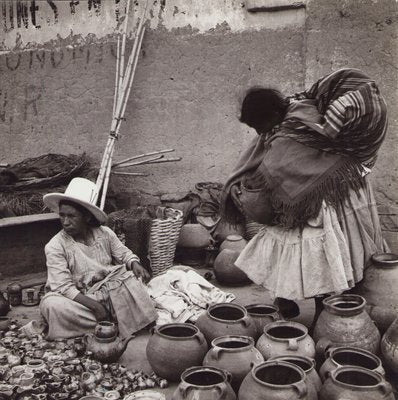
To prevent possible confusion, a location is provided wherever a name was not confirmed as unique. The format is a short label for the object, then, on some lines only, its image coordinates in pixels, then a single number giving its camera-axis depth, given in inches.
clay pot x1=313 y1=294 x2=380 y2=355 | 135.8
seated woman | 164.4
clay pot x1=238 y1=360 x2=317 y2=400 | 106.4
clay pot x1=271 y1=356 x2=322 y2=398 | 113.0
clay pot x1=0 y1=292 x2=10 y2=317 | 185.0
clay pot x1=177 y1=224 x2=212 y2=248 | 236.4
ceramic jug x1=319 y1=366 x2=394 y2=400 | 107.0
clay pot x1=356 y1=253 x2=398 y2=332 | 152.0
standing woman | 151.7
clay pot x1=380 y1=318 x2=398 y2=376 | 130.6
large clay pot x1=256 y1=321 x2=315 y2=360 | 129.1
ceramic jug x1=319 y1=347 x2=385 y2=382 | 121.4
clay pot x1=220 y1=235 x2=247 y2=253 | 217.2
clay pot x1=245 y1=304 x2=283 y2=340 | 148.7
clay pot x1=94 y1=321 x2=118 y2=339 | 147.8
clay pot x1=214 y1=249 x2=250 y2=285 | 210.1
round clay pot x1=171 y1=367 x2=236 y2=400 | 111.9
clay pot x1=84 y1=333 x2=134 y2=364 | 146.9
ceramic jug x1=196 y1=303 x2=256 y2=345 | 140.1
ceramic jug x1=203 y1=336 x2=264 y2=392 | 124.7
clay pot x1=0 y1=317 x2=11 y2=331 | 173.2
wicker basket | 222.2
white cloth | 178.9
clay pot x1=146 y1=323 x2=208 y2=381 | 133.7
